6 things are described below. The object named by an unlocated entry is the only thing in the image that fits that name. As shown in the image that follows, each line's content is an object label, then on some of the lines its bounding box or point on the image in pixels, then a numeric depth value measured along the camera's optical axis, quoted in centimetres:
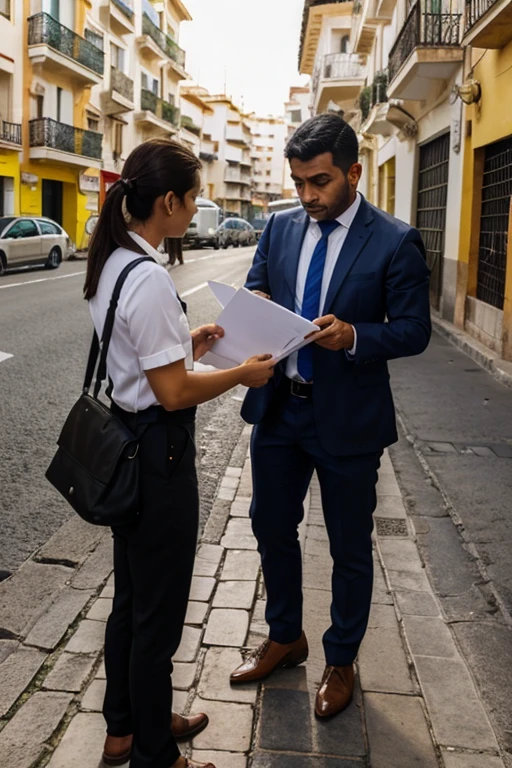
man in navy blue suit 275
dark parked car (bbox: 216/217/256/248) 4324
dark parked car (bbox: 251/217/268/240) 8600
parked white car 2089
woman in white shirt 214
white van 4088
